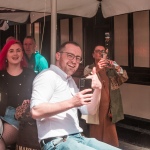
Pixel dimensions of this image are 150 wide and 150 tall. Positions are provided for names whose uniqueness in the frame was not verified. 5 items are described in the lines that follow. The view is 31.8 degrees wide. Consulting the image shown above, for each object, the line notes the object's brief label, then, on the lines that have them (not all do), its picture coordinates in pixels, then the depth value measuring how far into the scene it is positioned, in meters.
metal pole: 3.14
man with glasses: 2.17
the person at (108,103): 4.06
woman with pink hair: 3.06
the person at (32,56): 3.69
